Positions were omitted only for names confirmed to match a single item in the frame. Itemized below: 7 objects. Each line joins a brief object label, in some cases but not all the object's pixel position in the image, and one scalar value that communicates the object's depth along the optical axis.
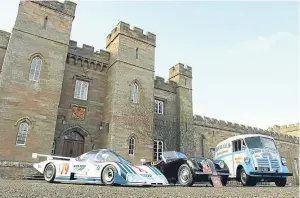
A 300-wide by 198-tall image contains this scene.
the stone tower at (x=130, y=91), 16.78
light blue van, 10.52
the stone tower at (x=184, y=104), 21.47
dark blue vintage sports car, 9.35
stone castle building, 14.16
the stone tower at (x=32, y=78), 13.66
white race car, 7.34
